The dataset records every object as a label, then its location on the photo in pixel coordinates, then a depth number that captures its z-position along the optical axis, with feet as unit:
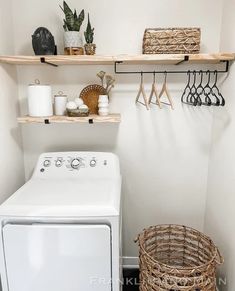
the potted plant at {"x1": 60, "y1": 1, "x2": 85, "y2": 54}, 5.31
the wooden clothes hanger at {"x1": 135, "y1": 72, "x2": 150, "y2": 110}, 6.02
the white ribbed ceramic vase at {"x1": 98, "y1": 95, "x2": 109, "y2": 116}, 5.74
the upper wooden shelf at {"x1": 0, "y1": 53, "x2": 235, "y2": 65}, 5.01
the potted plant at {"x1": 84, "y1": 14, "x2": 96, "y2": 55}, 5.43
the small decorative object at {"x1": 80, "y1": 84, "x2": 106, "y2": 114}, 6.11
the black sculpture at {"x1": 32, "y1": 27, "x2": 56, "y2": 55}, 5.29
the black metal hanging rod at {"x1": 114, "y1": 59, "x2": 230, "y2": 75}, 6.02
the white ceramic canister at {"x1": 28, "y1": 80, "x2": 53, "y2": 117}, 5.47
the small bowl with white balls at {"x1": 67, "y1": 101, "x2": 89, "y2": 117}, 5.56
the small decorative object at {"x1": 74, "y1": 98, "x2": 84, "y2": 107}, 5.73
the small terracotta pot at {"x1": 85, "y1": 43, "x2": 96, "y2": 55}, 5.42
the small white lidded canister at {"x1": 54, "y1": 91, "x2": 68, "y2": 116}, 5.89
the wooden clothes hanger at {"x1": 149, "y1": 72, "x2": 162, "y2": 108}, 5.91
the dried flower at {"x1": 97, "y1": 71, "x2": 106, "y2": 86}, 5.99
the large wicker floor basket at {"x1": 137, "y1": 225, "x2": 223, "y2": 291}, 4.67
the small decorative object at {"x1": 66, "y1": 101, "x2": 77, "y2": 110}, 5.61
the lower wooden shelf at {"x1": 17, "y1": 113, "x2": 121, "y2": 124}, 5.46
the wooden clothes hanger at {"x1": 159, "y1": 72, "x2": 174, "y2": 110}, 5.91
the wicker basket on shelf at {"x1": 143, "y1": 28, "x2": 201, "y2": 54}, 5.17
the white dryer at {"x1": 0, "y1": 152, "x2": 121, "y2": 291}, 4.20
